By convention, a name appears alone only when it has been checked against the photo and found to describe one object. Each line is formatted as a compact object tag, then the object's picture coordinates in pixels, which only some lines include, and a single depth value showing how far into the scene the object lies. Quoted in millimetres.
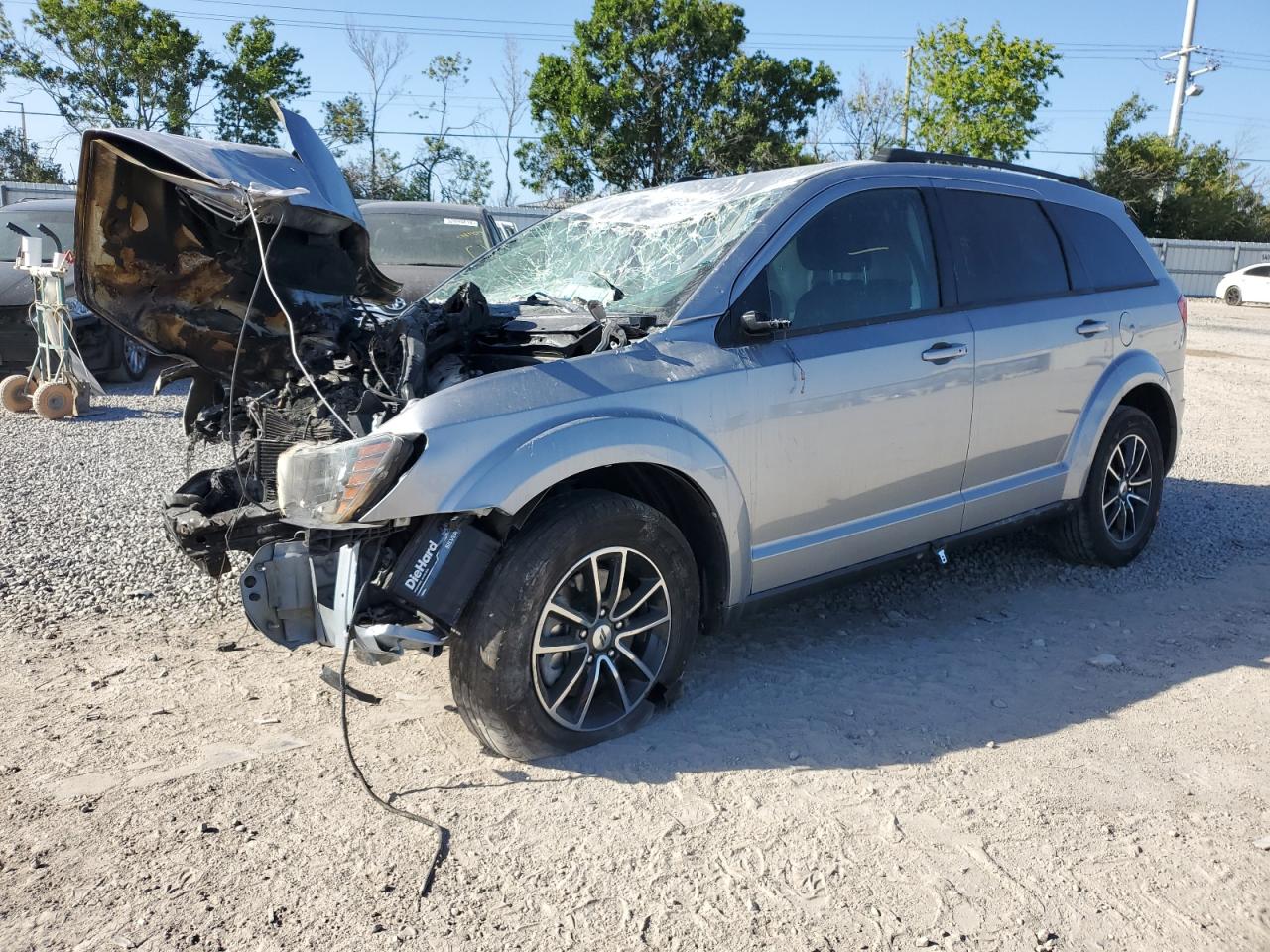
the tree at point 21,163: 37031
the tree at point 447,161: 39031
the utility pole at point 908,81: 39500
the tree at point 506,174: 38594
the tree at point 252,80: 34188
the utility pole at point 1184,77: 45938
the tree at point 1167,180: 42594
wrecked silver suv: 3299
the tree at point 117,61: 31828
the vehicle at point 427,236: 10312
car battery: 3205
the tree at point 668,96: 33250
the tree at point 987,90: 34562
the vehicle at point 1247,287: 33469
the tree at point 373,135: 38000
